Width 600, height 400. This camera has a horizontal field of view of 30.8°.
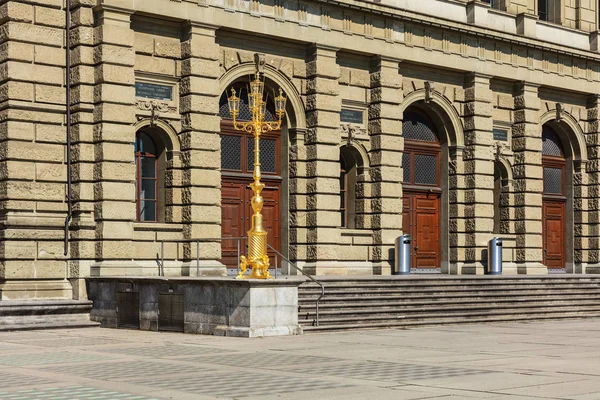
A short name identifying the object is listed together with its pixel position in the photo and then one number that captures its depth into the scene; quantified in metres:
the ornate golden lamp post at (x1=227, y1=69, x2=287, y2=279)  24.62
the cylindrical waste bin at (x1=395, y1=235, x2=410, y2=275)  34.62
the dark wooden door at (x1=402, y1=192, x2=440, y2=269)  37.22
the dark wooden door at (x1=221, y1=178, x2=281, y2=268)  32.31
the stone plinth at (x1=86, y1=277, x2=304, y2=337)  23.66
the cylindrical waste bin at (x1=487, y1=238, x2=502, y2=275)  37.31
